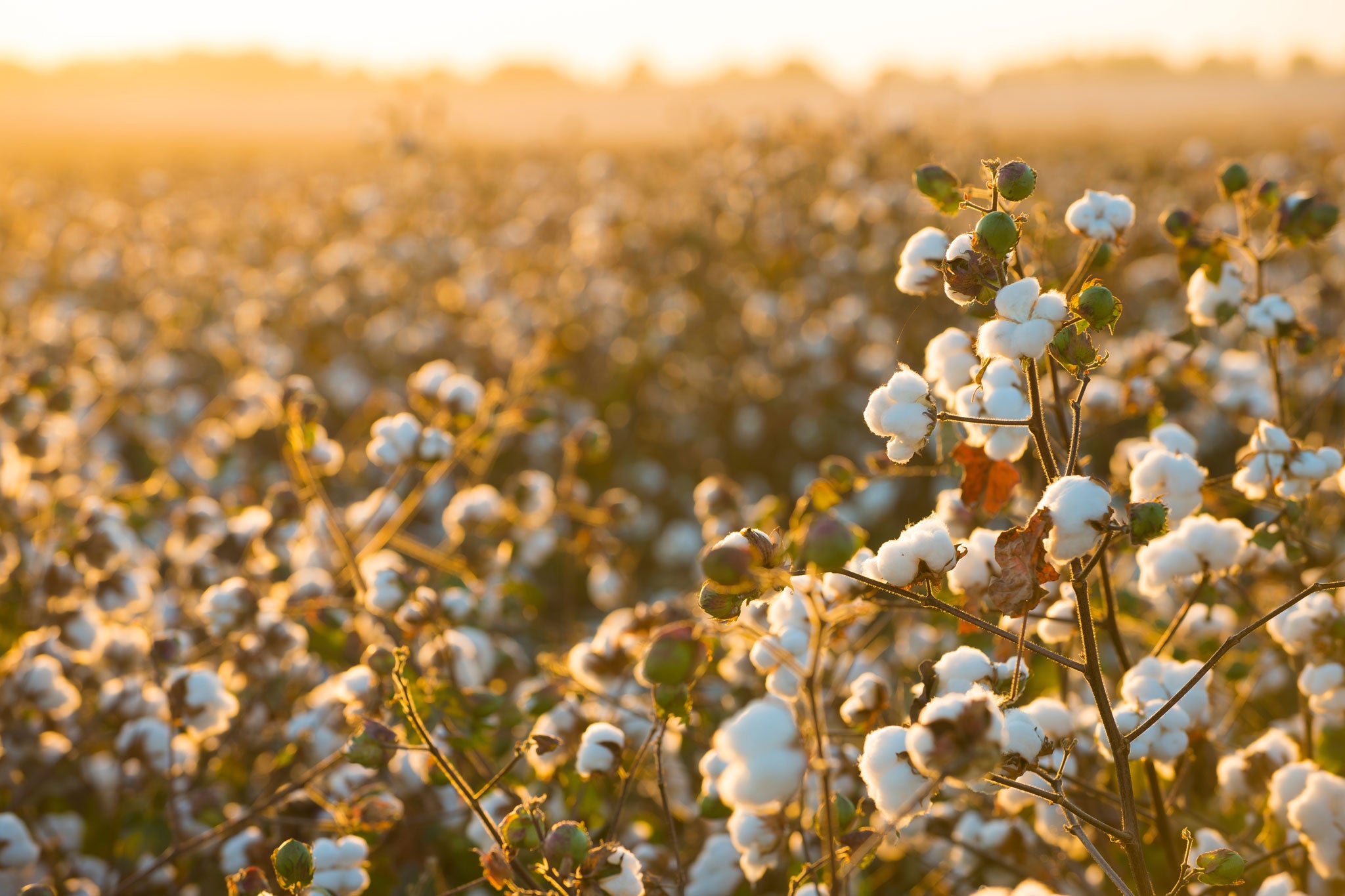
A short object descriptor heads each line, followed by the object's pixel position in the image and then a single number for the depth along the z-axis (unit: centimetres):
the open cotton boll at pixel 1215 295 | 203
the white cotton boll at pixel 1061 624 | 177
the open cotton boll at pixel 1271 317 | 210
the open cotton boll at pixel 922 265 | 155
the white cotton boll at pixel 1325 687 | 189
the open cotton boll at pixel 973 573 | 165
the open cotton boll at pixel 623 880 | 141
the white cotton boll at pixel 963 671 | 142
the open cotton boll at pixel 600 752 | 165
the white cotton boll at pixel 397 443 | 242
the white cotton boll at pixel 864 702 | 159
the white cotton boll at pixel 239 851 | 217
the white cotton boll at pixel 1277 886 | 169
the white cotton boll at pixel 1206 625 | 247
